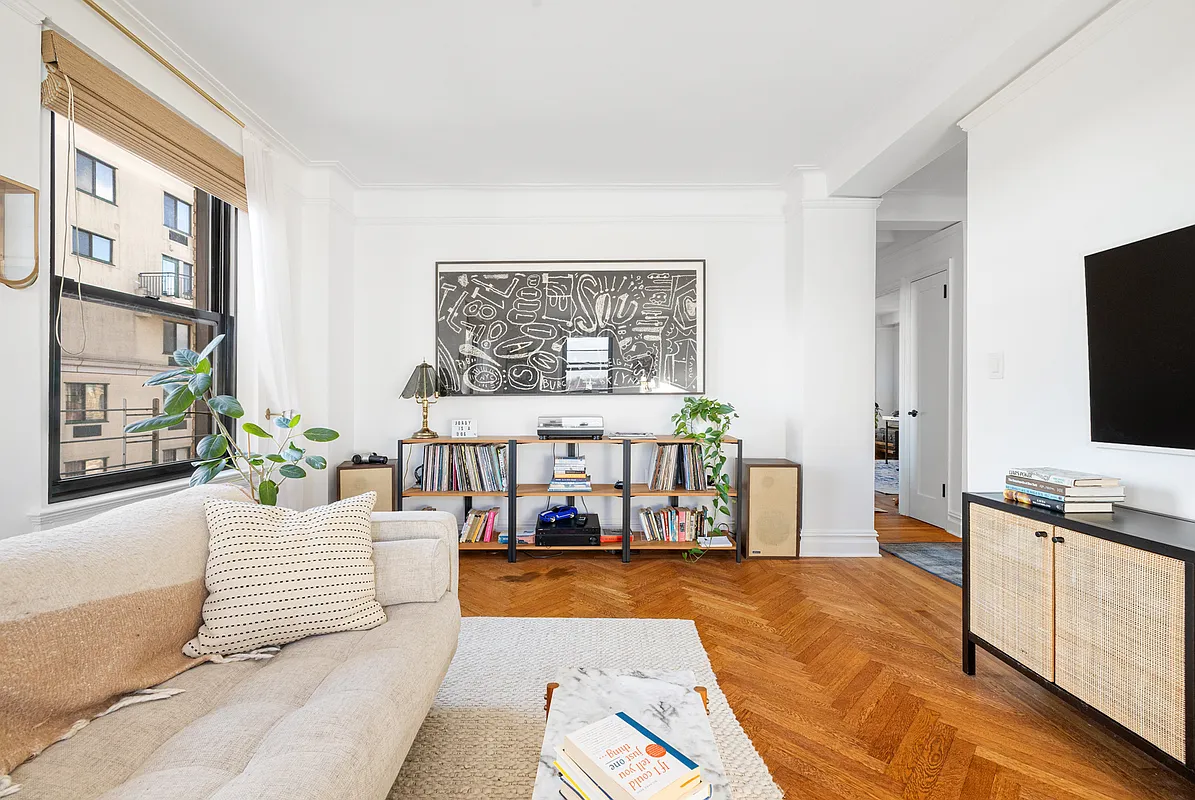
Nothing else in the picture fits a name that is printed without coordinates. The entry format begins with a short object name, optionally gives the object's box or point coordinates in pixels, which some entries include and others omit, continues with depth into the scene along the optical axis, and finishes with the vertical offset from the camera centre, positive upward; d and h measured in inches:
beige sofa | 38.2 -25.9
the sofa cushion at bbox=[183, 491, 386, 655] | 57.7 -19.7
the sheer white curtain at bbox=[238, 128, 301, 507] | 117.5 +22.2
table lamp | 144.3 +3.7
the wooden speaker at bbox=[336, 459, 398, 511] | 137.5 -20.3
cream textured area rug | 59.7 -40.8
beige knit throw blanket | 42.3 -18.9
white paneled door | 177.6 -0.3
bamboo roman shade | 77.5 +46.3
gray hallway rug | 131.7 -40.5
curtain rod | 81.0 +57.7
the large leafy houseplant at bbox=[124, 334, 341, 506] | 87.1 -3.6
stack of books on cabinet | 69.9 -11.5
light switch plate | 93.7 +6.3
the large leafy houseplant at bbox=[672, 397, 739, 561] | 139.7 -8.3
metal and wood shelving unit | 138.9 -23.4
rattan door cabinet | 54.7 -24.3
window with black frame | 83.5 +16.6
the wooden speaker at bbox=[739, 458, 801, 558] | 140.4 -27.3
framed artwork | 155.3 +20.3
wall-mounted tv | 63.4 +7.7
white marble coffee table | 41.5 -27.6
